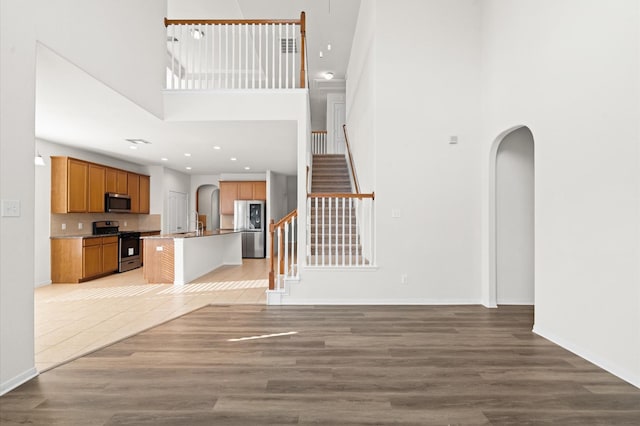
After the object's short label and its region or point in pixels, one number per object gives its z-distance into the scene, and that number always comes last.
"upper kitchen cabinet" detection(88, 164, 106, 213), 7.03
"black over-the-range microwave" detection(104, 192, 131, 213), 7.48
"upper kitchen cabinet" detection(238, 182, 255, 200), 10.65
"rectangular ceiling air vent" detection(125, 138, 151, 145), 6.15
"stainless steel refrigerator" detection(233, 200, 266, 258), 10.32
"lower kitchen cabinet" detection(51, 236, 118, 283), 6.34
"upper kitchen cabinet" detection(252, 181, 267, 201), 10.65
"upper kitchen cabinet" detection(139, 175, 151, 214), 8.91
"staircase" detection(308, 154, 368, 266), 5.04
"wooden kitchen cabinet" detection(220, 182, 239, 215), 10.66
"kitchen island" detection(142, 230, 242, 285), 6.23
